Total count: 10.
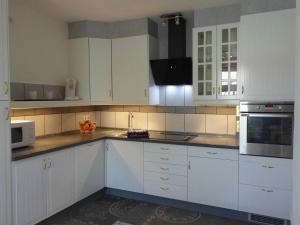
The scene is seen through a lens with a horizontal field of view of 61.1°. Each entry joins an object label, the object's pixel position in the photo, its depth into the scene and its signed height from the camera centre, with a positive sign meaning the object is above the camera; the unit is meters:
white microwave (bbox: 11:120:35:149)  2.39 -0.27
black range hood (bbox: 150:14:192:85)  3.18 +0.55
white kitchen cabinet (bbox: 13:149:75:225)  2.23 -0.78
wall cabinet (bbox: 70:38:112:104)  3.38 +0.51
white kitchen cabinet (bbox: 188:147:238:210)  2.69 -0.82
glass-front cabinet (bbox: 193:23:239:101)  2.81 +0.49
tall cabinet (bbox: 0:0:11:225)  2.06 -0.16
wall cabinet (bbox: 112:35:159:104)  3.29 +0.47
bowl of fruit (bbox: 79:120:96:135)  3.55 -0.31
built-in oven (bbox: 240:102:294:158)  2.43 -0.23
